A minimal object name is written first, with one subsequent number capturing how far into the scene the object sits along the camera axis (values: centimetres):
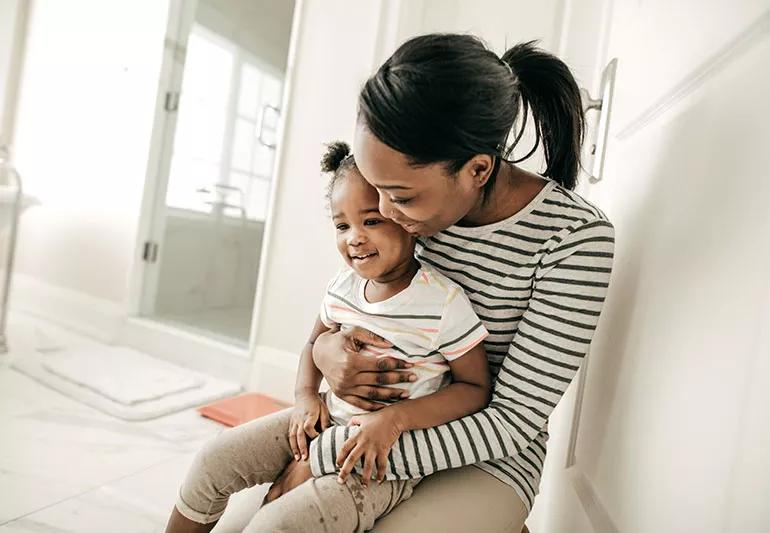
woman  68
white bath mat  196
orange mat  196
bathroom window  284
